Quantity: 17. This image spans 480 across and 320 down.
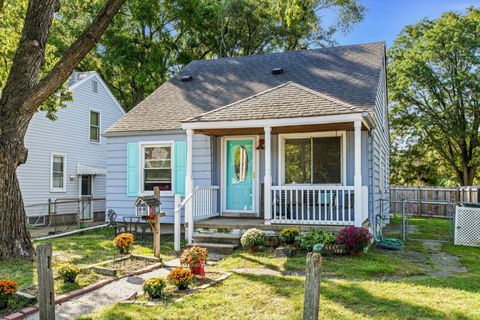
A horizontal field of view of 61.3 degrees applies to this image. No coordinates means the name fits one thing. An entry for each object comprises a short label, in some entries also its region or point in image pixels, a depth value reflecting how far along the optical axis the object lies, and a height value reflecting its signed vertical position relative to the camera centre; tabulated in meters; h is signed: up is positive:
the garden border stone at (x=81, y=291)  4.67 -1.62
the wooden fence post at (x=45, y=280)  3.78 -1.01
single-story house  8.78 +0.82
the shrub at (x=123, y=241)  7.54 -1.28
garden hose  8.91 -1.59
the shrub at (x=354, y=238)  7.45 -1.21
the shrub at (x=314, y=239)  7.60 -1.25
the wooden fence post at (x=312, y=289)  2.98 -0.86
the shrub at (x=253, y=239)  7.95 -1.30
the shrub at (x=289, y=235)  8.09 -1.24
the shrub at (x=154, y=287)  5.19 -1.47
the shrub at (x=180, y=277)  5.53 -1.43
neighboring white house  15.16 +1.08
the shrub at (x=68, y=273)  5.86 -1.44
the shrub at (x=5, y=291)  4.78 -1.39
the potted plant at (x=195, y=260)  6.10 -1.31
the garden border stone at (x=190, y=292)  5.08 -1.61
